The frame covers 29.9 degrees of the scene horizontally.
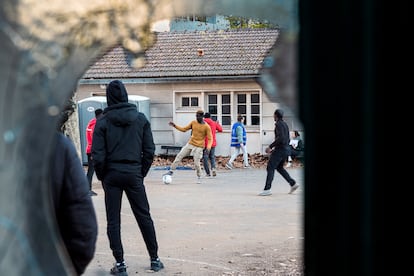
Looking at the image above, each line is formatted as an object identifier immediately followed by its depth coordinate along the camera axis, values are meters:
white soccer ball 17.78
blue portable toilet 23.21
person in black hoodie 6.81
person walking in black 13.69
